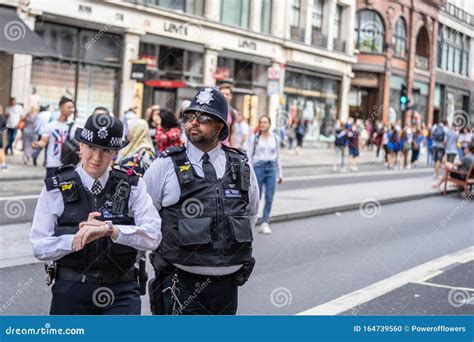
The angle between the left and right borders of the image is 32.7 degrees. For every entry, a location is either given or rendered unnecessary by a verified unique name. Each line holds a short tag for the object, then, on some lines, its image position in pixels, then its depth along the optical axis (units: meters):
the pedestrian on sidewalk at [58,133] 8.79
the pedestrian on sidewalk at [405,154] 25.73
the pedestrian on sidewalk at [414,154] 26.37
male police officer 3.50
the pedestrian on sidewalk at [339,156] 21.26
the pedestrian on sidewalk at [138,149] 7.03
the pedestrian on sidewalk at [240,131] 9.77
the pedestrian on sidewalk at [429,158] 27.98
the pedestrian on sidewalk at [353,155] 24.56
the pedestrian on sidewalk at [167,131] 8.37
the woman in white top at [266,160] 10.37
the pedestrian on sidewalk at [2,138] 16.64
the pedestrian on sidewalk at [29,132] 19.75
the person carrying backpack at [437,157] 20.25
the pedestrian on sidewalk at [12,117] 20.08
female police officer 3.26
